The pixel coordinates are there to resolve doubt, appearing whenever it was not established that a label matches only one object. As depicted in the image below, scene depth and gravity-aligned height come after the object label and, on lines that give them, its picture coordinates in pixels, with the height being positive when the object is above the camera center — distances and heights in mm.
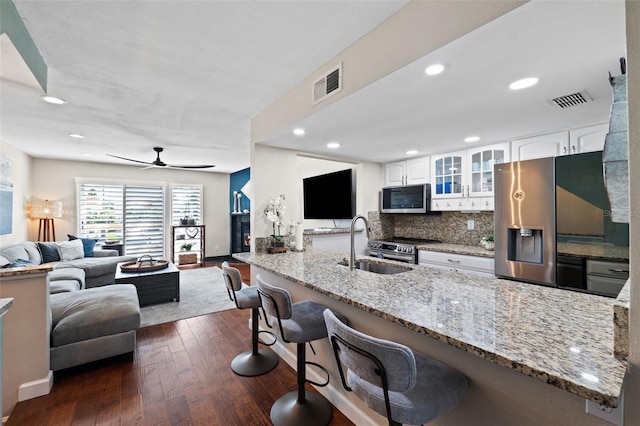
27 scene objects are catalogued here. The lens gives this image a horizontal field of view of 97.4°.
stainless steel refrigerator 2424 -52
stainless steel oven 3656 -471
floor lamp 5293 +6
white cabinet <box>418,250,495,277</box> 3002 -540
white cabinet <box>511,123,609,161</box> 2424 +673
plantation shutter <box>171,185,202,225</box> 7191 +340
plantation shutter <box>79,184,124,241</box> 6133 +113
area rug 3574 -1259
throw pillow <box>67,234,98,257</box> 5250 -559
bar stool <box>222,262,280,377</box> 2242 -1169
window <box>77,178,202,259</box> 6203 +114
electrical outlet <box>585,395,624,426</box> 786 -568
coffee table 3824 -948
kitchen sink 2163 -421
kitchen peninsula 786 -410
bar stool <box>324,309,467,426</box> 923 -632
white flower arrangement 3080 +63
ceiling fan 4629 +892
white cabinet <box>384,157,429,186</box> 3865 +633
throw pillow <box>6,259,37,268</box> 3358 -596
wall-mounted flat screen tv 3240 +247
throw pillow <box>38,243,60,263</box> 4668 -606
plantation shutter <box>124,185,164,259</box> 6668 -119
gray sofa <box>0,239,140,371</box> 2205 -881
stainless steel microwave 3744 +235
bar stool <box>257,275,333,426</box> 1631 -703
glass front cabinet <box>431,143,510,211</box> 3178 +460
